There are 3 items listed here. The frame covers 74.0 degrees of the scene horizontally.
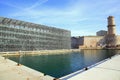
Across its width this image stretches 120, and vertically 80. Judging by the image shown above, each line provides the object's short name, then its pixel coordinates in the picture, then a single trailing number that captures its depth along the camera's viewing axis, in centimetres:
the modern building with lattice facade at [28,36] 3935
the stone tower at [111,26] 8386
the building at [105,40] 8423
